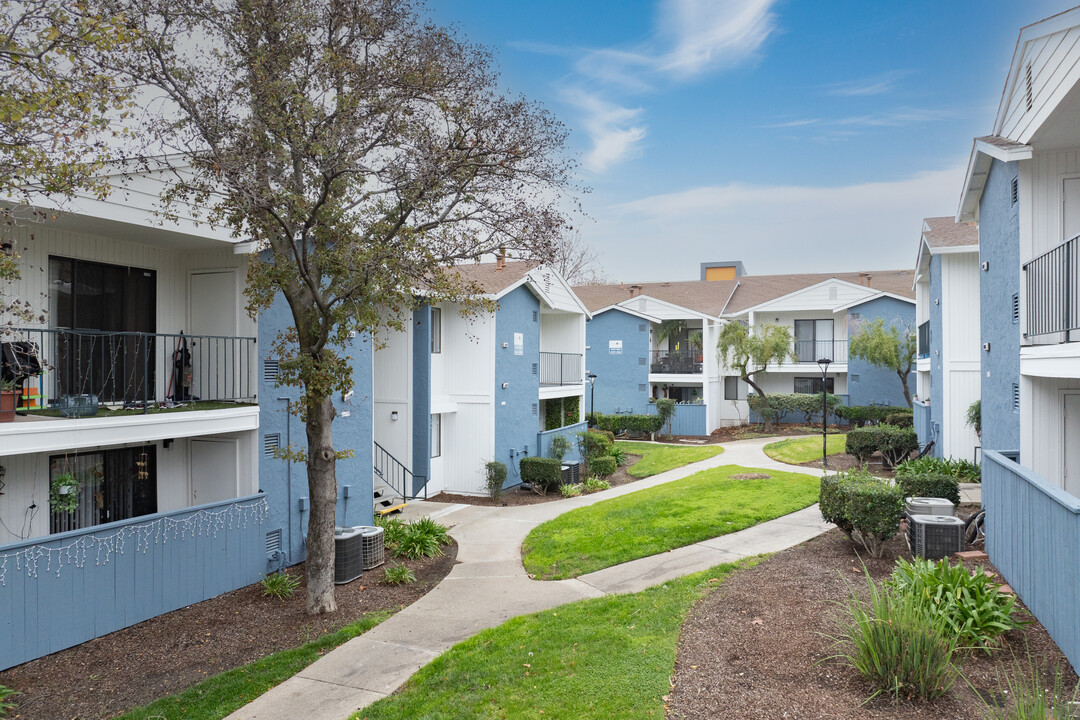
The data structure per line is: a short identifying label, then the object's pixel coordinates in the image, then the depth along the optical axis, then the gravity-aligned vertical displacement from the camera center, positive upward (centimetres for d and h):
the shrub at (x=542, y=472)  1877 -308
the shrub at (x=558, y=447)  2083 -263
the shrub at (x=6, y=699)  646 -333
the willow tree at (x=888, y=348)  2719 +60
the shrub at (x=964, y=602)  609 -228
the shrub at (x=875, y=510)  920 -205
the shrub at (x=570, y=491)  1850 -354
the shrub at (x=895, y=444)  1930 -237
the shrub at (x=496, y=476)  1766 -300
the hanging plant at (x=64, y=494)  934 -183
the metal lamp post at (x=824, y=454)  2040 -286
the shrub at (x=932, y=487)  1214 -227
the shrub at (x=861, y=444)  1986 -243
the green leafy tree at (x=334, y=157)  834 +271
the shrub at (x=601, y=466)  2053 -318
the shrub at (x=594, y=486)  1908 -354
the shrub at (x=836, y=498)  988 -205
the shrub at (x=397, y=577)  1054 -337
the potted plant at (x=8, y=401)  778 -43
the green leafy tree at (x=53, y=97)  629 +257
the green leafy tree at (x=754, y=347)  3062 +75
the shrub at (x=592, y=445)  2159 -265
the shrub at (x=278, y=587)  991 -333
